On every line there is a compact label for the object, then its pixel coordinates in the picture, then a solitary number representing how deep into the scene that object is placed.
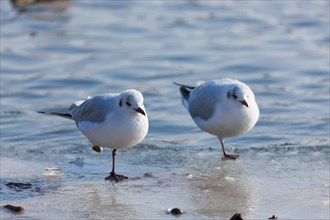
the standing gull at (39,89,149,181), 14.15
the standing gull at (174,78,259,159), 15.35
